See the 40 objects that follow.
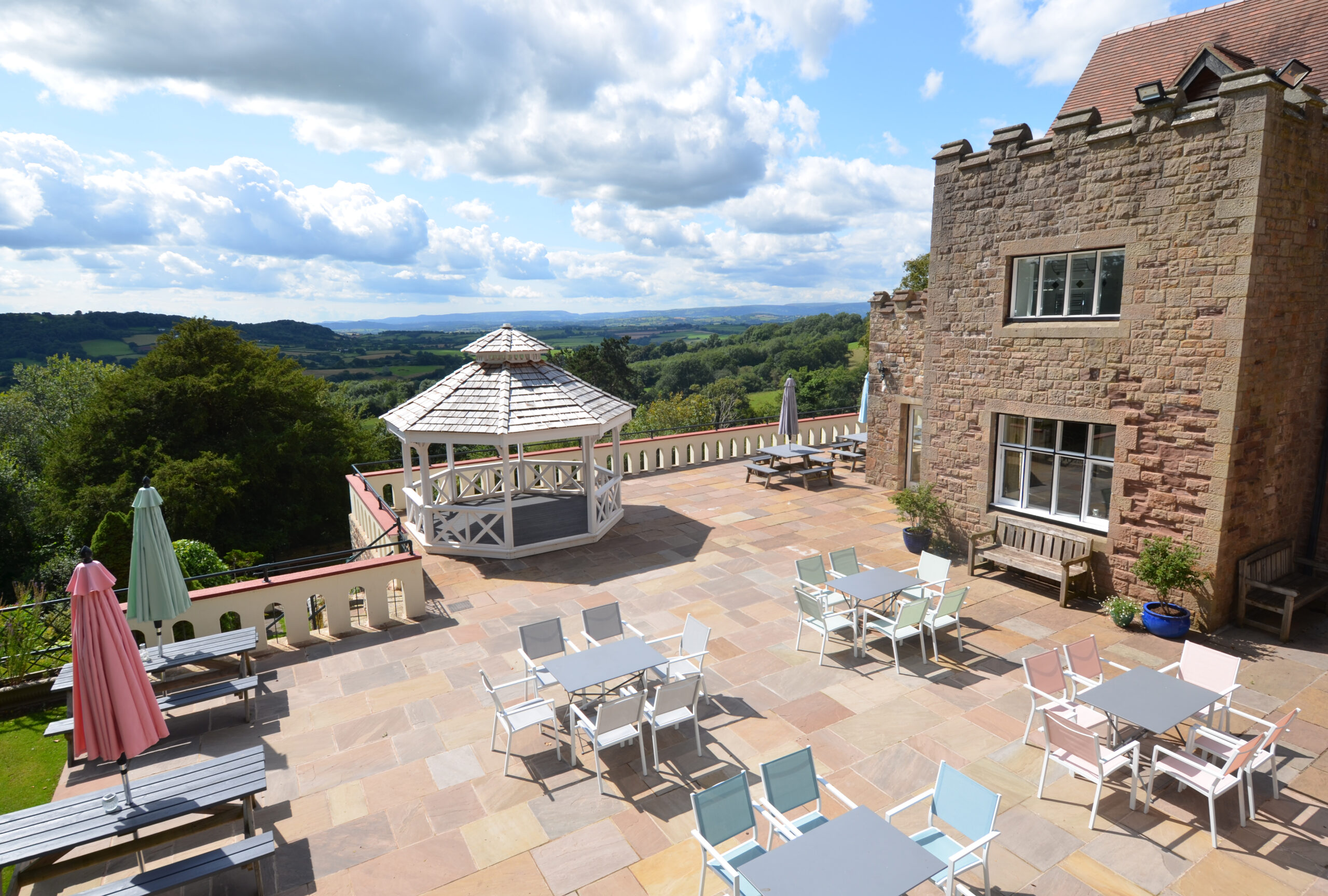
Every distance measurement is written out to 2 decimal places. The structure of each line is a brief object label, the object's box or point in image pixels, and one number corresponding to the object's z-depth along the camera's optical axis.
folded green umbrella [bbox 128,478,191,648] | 6.70
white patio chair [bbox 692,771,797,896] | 4.60
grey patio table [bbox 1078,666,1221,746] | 5.86
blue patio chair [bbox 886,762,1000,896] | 4.62
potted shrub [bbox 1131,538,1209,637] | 9.02
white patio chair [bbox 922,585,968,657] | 8.49
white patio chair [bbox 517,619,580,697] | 7.52
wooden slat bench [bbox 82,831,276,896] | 4.56
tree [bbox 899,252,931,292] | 29.09
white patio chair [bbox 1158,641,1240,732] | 6.54
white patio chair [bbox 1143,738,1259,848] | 5.34
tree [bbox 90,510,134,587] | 10.68
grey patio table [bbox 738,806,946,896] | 4.04
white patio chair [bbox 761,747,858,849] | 4.98
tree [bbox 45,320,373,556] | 23.27
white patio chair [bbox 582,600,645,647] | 8.12
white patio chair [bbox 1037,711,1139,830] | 5.58
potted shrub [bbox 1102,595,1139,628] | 9.41
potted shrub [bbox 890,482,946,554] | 12.29
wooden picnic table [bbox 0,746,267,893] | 4.69
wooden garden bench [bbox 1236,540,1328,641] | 9.00
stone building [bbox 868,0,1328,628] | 8.68
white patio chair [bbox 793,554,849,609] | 9.37
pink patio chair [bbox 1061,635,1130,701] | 7.09
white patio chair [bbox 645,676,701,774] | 6.29
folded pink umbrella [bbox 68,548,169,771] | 4.96
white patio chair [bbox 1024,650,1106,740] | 6.57
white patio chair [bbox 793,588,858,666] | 8.52
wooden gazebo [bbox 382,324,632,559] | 12.47
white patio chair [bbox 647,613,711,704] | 7.44
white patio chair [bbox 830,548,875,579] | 9.85
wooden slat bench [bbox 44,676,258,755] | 7.00
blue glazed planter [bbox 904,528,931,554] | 12.41
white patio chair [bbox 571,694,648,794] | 6.00
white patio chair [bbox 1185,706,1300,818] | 5.42
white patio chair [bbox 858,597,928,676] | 8.31
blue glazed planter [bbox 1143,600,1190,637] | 8.98
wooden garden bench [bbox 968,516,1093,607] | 10.16
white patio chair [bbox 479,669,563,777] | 6.52
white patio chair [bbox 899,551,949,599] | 9.48
